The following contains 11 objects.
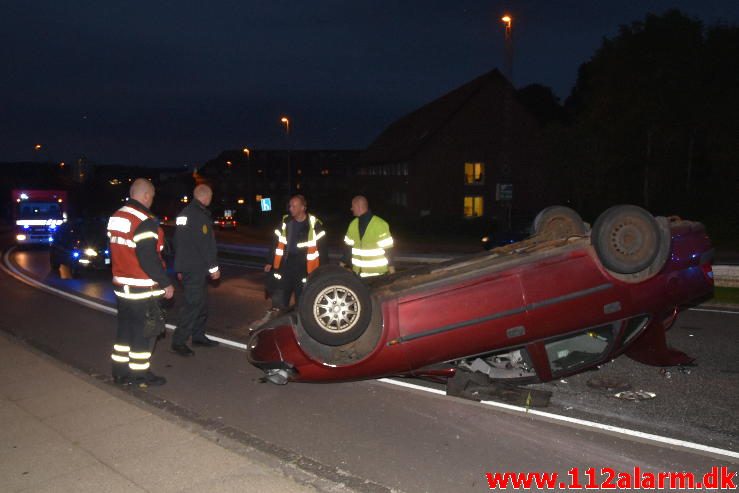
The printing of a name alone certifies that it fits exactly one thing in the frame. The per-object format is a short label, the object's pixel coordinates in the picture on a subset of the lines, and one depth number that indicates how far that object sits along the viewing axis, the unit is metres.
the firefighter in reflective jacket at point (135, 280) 6.26
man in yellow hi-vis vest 7.58
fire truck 27.12
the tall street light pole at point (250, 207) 51.16
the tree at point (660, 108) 35.03
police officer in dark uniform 7.58
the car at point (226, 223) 46.78
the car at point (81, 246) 15.56
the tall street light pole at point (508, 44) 18.88
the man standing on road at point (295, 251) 8.22
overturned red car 5.15
